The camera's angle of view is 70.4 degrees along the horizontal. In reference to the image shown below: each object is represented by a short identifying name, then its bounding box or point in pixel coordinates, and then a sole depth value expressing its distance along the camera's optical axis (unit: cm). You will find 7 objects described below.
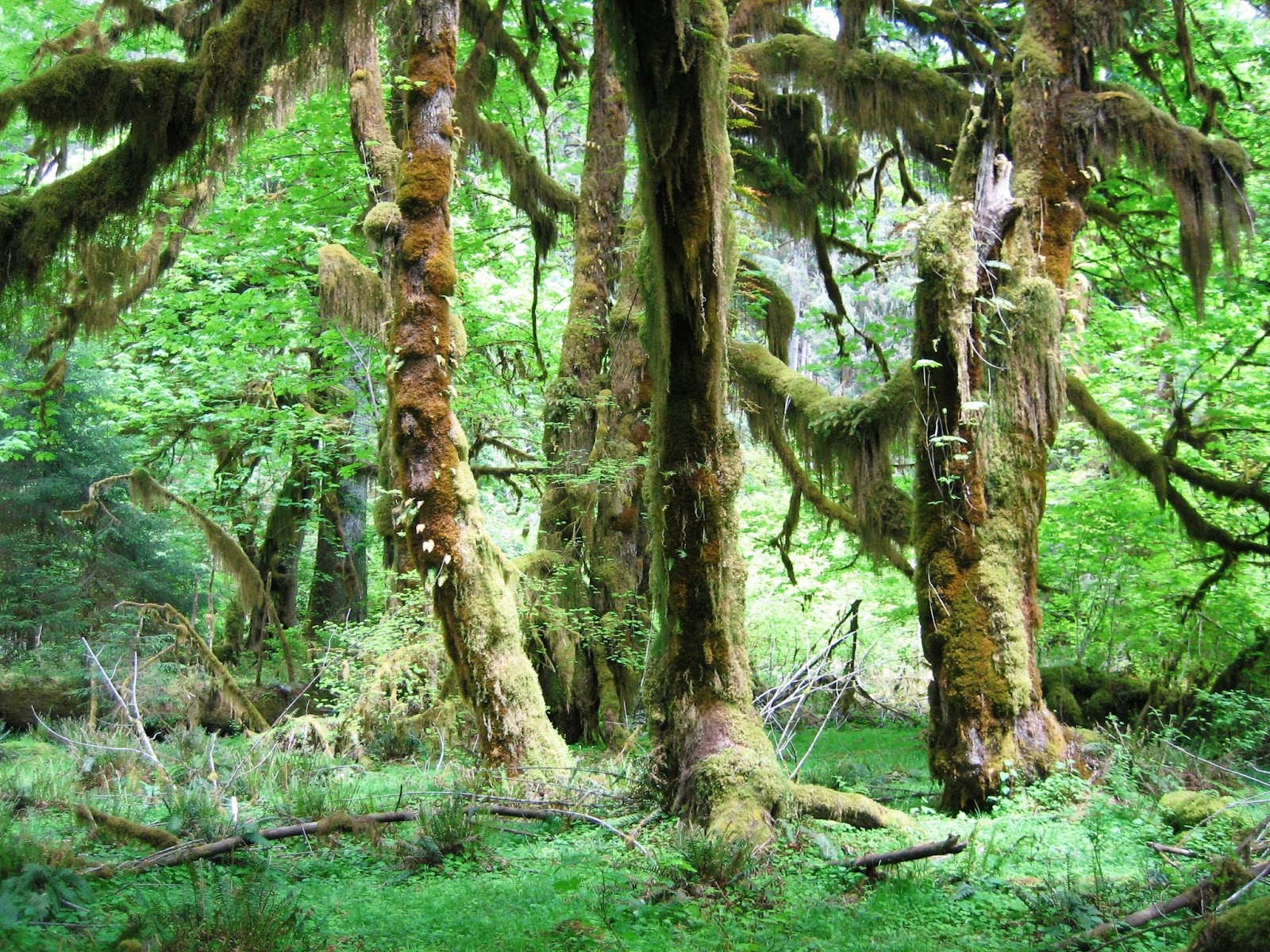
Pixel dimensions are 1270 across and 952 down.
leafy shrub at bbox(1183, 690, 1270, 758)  870
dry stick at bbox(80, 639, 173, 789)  743
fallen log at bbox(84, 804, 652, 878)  451
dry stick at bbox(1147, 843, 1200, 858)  473
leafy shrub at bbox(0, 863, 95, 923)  348
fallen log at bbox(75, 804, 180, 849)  502
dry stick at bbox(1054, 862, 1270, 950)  369
